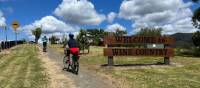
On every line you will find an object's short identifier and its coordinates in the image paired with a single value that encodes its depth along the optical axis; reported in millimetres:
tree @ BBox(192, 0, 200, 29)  14802
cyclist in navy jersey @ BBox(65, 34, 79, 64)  6467
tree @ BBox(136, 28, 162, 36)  26452
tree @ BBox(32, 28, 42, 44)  35947
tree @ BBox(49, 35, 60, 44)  31140
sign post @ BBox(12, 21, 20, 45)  13724
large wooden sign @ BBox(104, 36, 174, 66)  7662
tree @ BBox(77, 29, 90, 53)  13200
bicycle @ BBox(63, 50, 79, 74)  6438
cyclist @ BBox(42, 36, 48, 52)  13284
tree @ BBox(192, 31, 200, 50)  16574
